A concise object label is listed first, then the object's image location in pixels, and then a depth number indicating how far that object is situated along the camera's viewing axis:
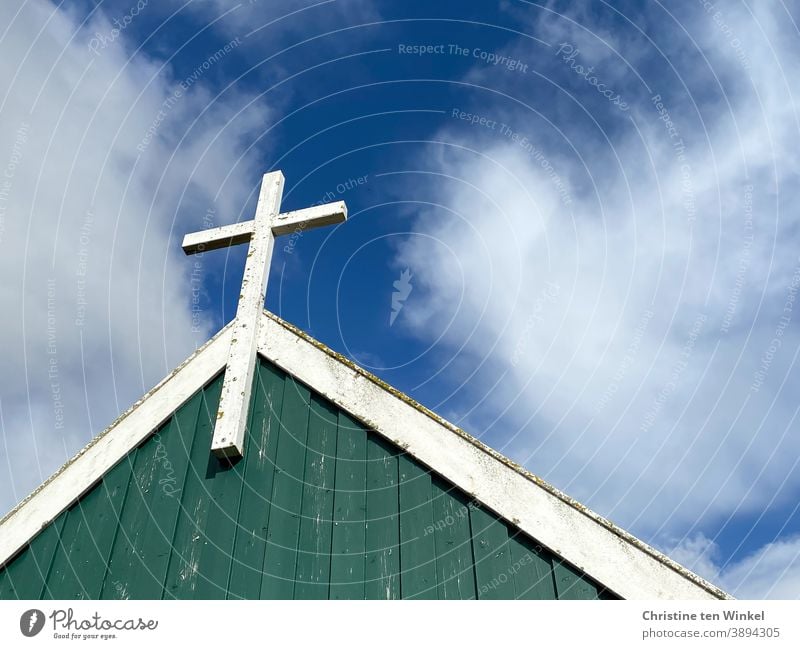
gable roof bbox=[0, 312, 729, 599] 3.51
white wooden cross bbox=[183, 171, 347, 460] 4.32
